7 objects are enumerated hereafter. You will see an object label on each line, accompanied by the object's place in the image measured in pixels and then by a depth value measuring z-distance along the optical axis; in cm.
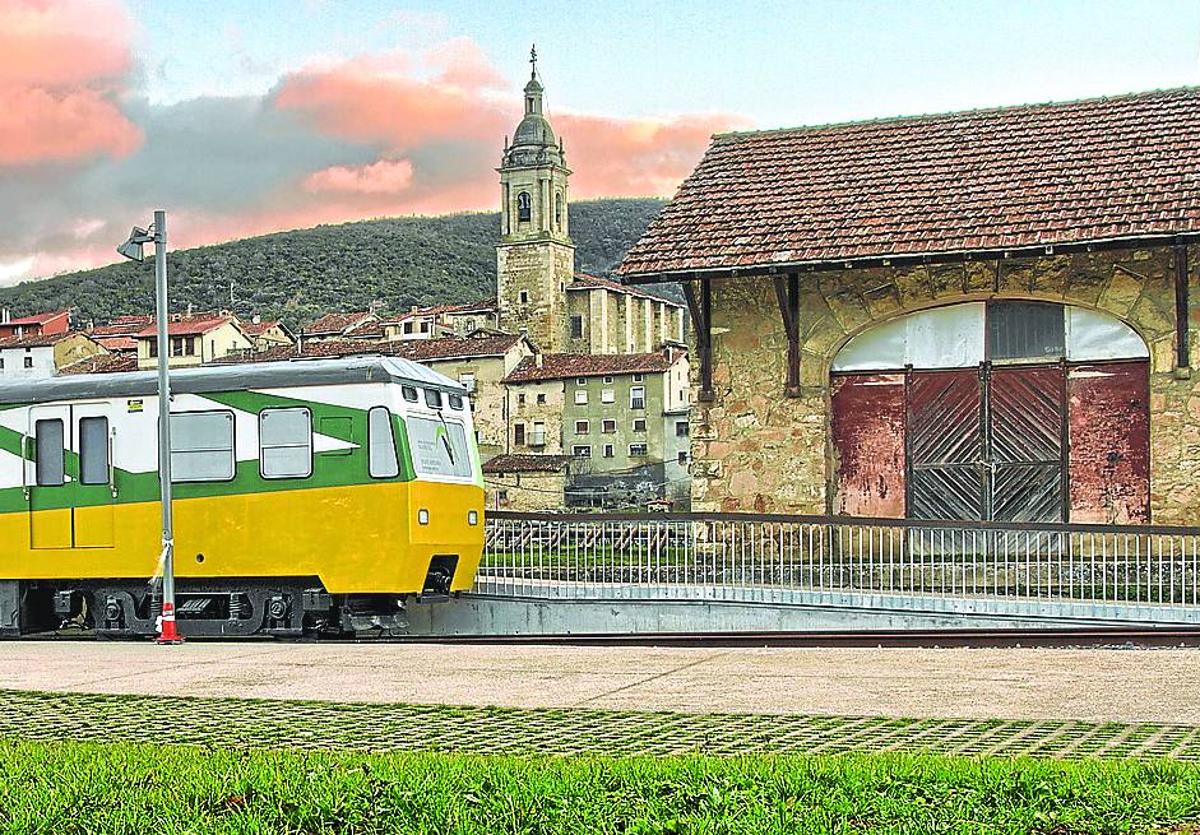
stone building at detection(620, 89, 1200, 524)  2028
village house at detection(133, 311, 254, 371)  9425
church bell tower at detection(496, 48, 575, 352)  14500
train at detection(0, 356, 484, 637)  1855
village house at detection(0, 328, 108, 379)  9950
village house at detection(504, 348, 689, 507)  10088
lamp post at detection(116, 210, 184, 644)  1761
